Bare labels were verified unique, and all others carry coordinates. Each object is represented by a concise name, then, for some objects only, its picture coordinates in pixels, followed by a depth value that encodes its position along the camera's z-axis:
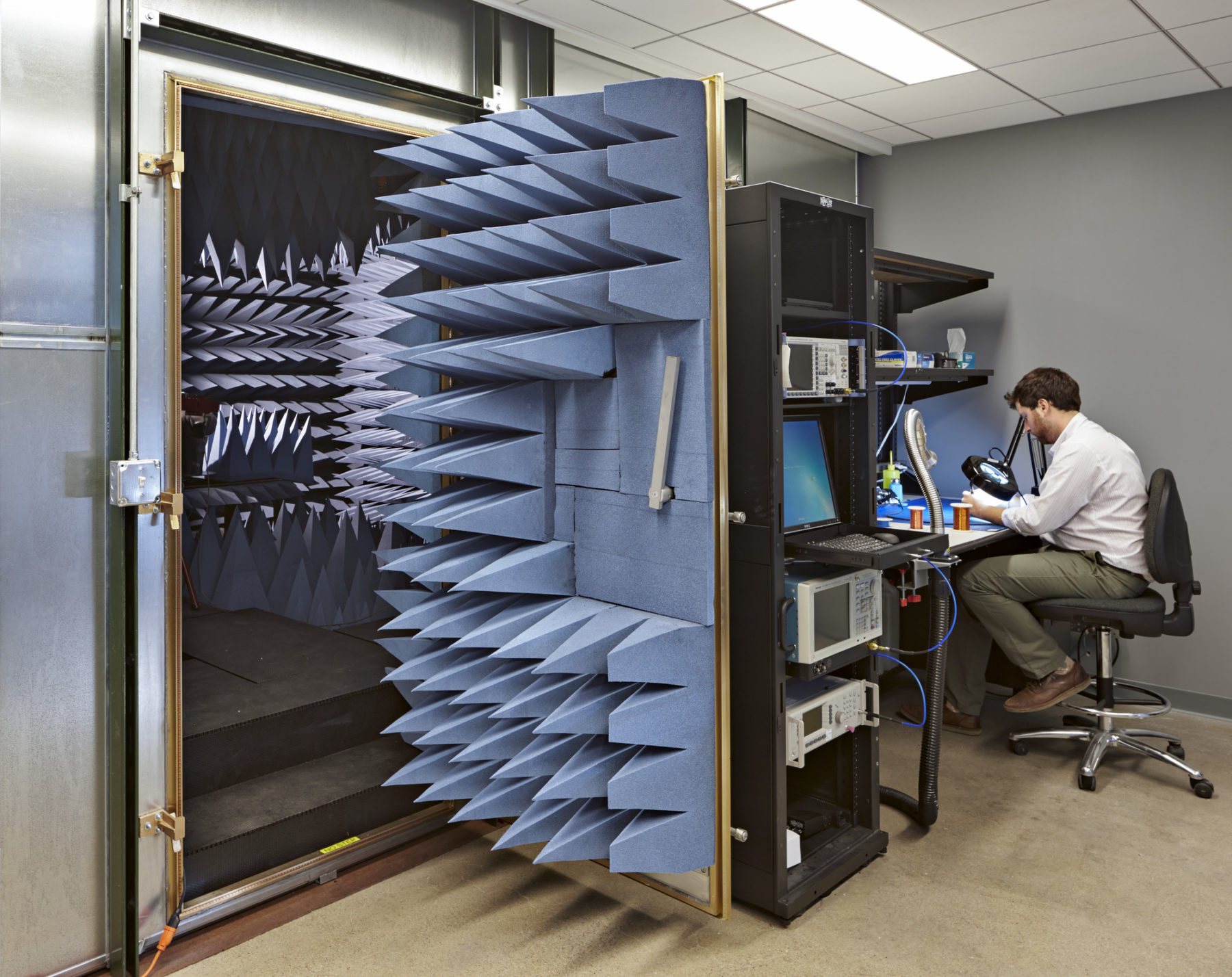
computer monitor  2.63
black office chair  3.40
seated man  3.58
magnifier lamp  4.26
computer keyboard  2.48
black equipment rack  2.40
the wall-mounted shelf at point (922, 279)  3.92
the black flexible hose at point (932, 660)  2.94
